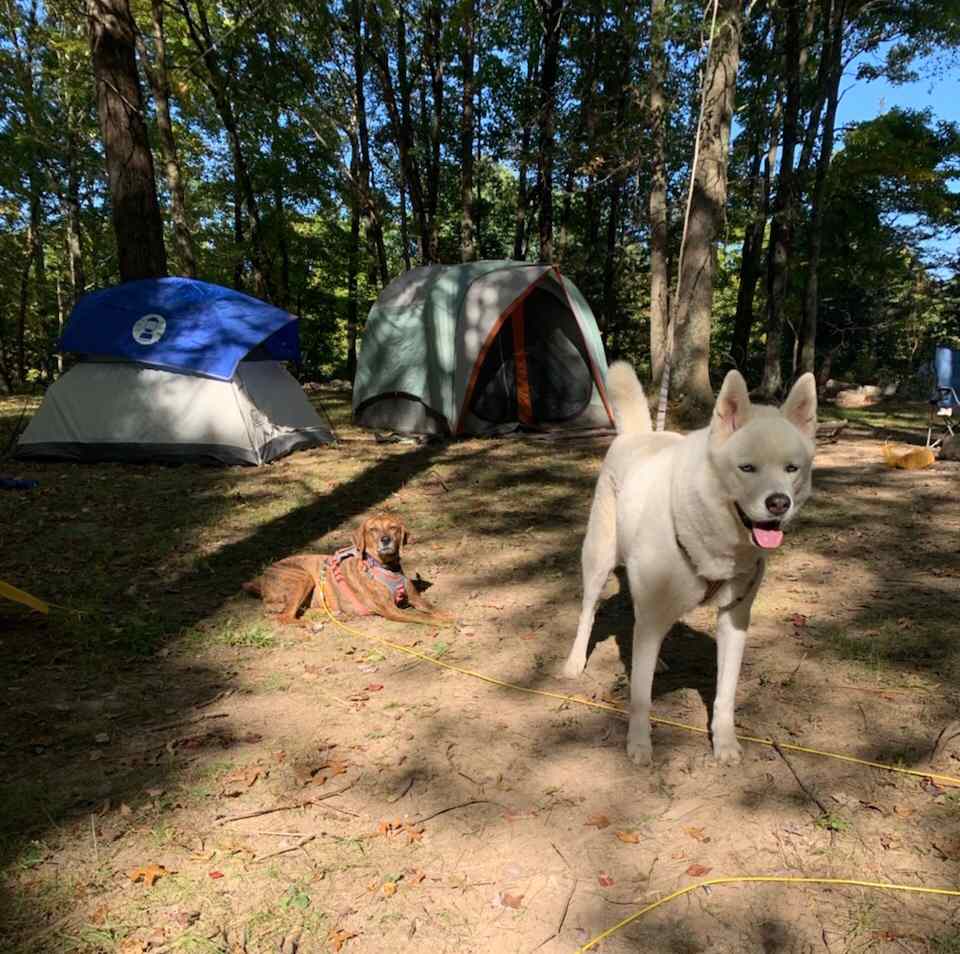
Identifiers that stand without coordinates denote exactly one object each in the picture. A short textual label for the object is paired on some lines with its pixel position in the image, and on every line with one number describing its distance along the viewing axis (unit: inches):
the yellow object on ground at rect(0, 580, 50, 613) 145.0
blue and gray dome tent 327.9
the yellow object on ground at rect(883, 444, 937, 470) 307.6
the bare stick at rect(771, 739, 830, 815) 97.0
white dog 87.3
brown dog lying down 170.6
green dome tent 398.9
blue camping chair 352.2
